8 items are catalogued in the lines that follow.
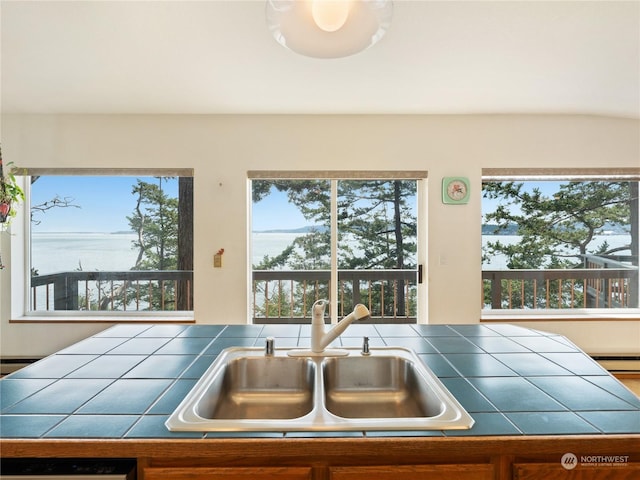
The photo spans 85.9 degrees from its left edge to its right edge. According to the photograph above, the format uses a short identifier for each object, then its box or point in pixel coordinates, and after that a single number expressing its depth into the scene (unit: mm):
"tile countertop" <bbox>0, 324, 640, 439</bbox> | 896
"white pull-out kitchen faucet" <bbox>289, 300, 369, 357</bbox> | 1400
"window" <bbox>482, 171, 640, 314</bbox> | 3494
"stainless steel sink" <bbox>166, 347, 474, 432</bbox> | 1231
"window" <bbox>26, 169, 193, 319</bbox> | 3482
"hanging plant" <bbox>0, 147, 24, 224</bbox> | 2840
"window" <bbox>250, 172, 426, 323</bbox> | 3469
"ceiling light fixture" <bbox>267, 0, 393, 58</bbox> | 1161
